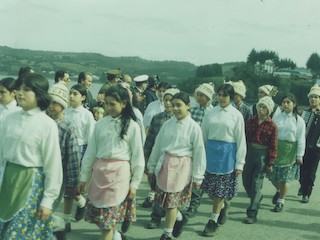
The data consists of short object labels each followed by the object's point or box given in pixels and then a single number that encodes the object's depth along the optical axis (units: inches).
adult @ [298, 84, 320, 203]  355.3
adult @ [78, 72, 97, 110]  331.5
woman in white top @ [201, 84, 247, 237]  256.8
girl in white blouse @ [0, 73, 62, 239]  153.9
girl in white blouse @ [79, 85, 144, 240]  192.7
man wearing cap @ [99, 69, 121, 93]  351.9
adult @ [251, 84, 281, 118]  351.9
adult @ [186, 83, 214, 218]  285.9
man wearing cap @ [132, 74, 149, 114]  382.9
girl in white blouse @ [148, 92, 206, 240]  227.6
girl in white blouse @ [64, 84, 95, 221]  265.9
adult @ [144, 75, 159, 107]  380.5
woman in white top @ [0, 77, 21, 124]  251.6
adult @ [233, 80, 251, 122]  335.4
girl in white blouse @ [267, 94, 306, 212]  329.1
